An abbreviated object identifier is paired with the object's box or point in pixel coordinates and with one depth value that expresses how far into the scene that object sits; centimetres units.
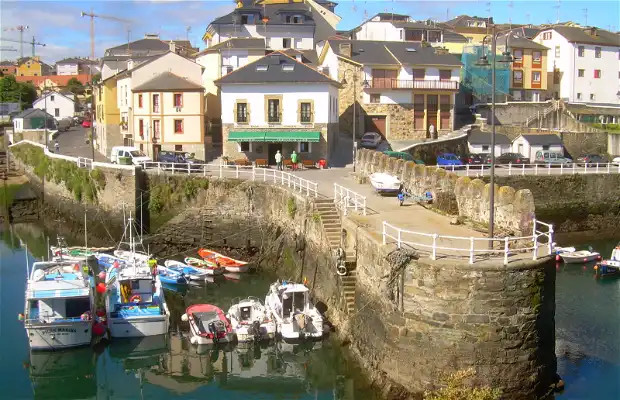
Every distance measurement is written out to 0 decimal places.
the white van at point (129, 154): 4541
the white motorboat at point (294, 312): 2580
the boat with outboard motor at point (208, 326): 2588
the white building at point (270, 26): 6781
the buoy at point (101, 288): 3005
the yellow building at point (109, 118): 5775
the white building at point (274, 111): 4728
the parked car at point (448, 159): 4847
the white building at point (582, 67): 7394
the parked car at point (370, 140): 5462
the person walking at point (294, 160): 4488
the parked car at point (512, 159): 5200
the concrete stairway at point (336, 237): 2538
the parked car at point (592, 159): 5181
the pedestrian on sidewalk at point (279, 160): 4403
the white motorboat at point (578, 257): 3644
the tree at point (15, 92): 9879
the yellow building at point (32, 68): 14188
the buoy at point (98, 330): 2639
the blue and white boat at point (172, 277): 3331
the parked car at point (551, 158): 5191
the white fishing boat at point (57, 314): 2498
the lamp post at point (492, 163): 2091
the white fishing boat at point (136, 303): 2652
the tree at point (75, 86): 10981
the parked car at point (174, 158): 4522
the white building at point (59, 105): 8812
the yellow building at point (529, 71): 7275
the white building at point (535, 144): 5575
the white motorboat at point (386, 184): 3259
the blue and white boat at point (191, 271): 3384
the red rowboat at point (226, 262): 3497
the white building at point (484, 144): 5616
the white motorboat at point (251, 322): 2595
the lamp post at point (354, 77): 5775
